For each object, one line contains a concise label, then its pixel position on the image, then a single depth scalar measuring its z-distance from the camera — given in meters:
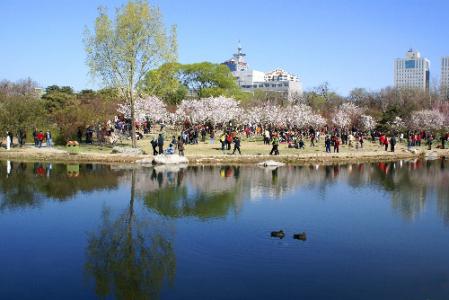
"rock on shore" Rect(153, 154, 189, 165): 32.00
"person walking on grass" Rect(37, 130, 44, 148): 37.94
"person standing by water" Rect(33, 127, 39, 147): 38.31
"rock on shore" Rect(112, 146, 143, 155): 35.56
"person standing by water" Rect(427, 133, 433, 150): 46.50
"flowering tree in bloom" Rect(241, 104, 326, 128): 54.59
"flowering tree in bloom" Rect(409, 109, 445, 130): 55.12
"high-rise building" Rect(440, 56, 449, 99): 90.38
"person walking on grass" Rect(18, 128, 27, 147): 38.19
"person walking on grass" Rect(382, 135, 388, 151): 43.25
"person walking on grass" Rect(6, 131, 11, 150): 36.31
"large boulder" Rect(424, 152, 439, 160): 41.39
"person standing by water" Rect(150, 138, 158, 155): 35.16
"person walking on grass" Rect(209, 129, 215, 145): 45.88
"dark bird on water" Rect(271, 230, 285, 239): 15.26
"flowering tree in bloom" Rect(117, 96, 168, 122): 50.09
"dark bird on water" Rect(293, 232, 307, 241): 15.16
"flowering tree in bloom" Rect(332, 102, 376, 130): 57.78
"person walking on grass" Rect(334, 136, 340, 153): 39.54
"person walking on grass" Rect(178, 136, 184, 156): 34.31
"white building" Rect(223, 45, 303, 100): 186.12
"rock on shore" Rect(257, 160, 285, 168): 32.91
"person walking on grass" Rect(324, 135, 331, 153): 39.84
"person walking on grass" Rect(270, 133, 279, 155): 36.34
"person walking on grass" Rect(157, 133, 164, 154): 34.69
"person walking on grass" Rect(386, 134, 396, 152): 42.06
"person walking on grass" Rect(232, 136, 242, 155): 36.44
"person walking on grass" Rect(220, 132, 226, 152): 39.34
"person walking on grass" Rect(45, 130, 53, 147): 38.50
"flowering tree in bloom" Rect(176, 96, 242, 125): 50.38
